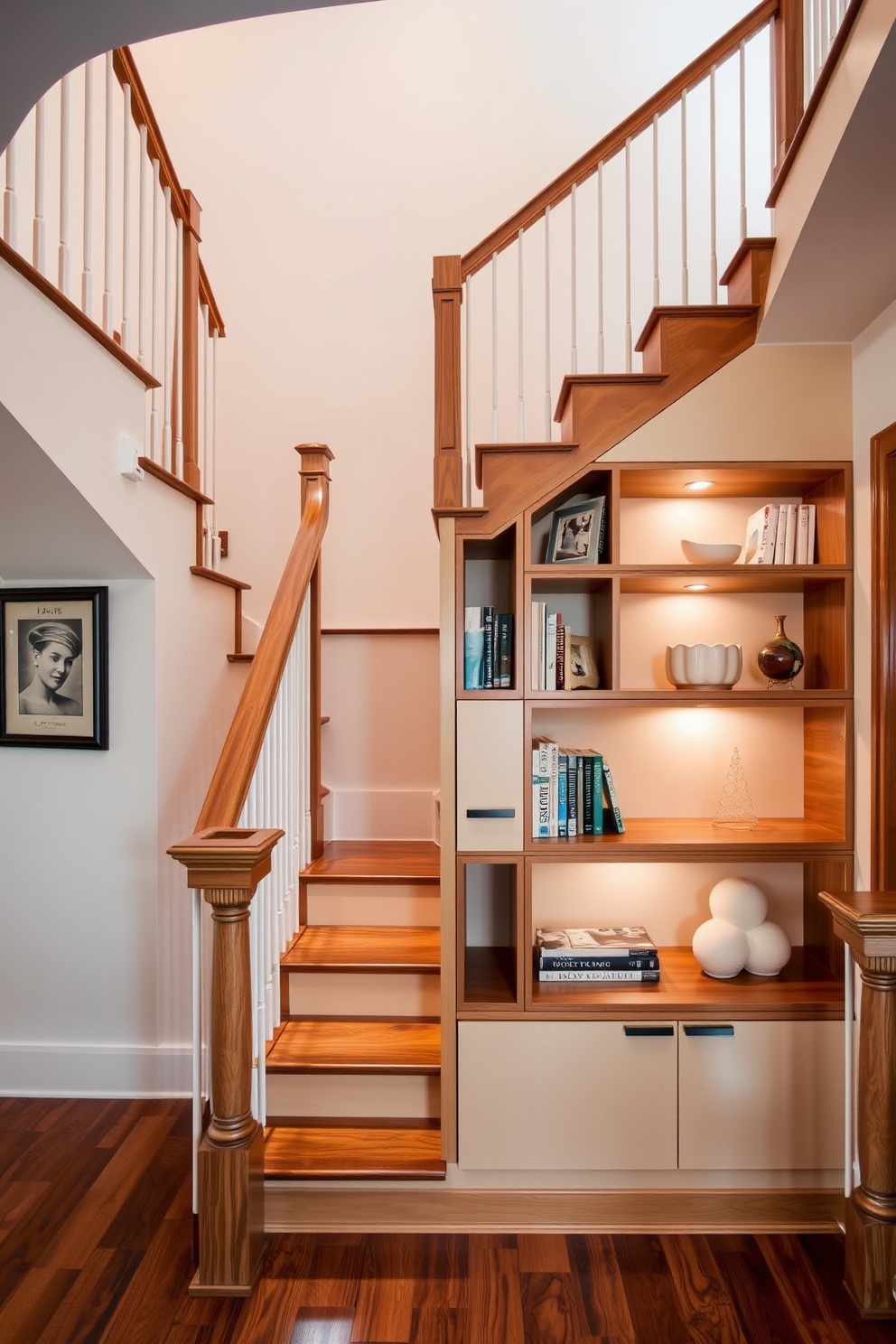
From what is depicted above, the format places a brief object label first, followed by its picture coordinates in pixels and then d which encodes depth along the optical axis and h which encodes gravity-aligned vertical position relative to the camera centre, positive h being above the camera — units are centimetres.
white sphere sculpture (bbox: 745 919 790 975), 229 -79
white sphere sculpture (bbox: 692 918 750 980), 227 -78
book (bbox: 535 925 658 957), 229 -78
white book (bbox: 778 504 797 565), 229 +37
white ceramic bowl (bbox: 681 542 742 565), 228 +33
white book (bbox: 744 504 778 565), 228 +38
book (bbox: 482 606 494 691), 223 +4
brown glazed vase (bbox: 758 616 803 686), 230 +3
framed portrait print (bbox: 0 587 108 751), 271 +1
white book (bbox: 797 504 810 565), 229 +39
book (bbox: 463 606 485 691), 222 +5
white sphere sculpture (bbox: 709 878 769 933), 232 -67
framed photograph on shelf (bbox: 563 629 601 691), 230 +1
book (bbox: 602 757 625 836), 229 -40
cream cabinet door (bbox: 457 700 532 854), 218 -28
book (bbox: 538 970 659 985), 227 -86
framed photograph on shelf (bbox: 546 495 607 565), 225 +39
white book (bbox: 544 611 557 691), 223 +5
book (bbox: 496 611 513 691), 223 +6
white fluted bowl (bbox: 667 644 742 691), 225 +1
